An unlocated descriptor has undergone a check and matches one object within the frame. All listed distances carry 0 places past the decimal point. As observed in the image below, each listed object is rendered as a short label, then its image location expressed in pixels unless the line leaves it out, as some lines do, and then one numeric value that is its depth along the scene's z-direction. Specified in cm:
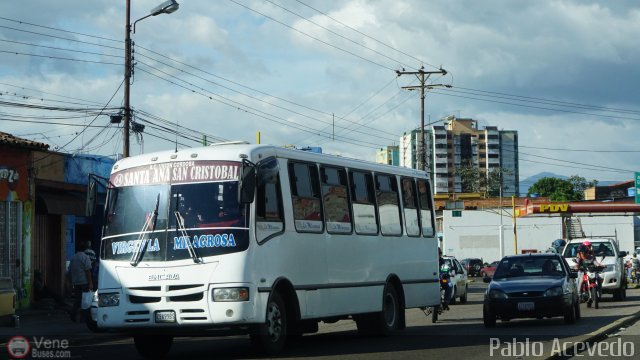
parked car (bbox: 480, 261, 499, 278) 6431
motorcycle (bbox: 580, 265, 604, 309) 2780
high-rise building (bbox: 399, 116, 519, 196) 18215
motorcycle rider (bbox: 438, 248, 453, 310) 2605
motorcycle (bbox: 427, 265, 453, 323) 2583
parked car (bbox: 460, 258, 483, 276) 7106
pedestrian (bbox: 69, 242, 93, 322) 2523
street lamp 2973
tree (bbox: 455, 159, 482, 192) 14662
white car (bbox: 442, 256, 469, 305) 3303
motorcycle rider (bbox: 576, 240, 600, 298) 2791
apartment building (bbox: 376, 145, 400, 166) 18612
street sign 6174
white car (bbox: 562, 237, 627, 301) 3219
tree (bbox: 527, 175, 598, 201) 13712
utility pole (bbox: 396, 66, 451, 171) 5406
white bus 1462
